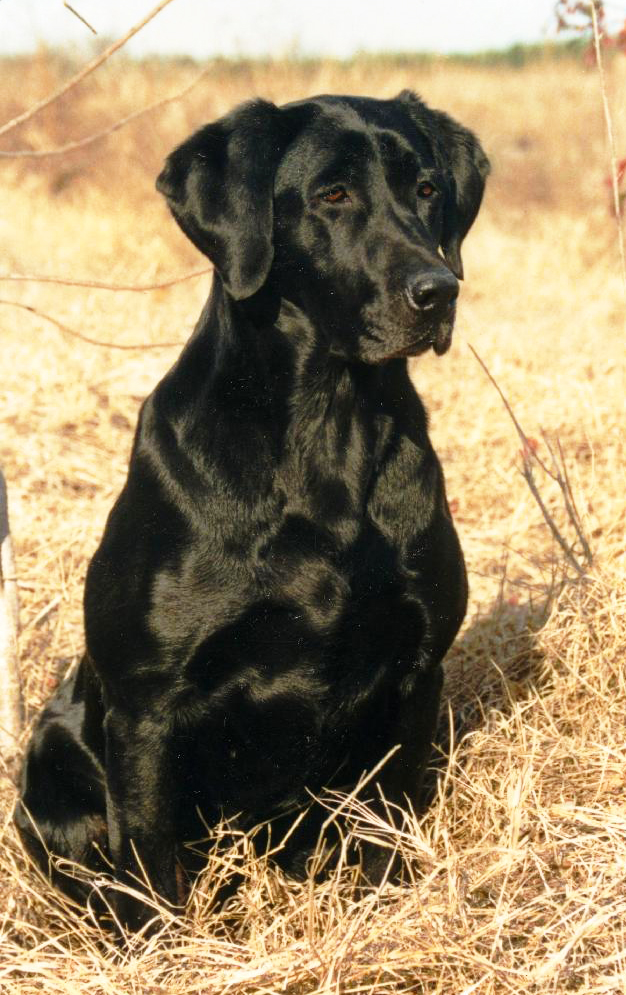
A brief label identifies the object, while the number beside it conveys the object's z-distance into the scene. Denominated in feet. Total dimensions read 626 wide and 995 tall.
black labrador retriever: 15.30
